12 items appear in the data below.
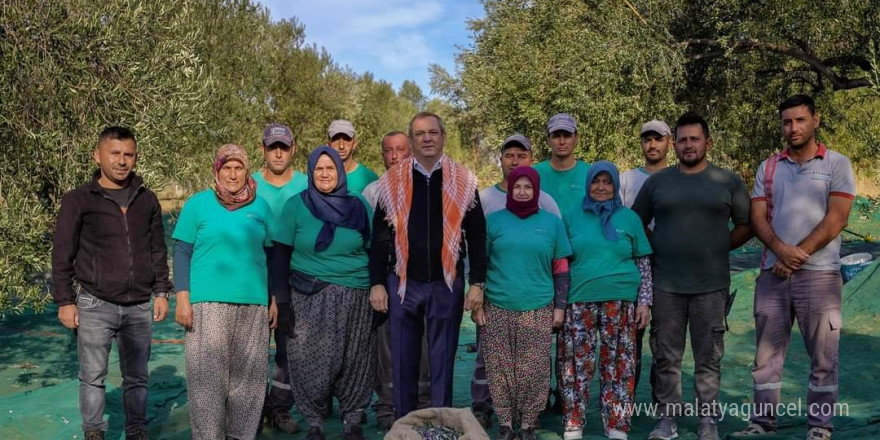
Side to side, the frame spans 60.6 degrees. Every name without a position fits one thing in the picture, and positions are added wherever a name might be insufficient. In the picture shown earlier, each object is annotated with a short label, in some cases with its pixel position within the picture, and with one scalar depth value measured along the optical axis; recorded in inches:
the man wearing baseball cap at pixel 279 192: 245.0
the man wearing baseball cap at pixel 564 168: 244.2
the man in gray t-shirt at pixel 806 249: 206.4
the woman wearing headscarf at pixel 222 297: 207.0
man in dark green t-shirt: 217.9
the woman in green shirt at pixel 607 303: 220.8
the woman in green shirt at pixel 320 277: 214.8
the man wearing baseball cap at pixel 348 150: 266.8
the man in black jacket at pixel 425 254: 209.2
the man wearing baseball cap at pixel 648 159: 248.4
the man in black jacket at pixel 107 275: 207.2
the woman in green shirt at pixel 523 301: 217.3
